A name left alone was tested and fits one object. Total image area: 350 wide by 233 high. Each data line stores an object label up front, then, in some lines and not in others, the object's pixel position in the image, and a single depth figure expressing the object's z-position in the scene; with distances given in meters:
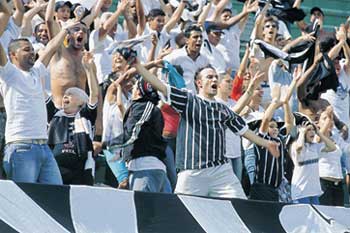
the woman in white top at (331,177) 26.06
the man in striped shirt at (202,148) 19.56
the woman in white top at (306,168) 24.03
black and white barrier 15.61
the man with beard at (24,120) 18.14
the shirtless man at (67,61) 21.30
